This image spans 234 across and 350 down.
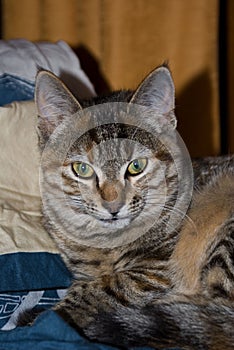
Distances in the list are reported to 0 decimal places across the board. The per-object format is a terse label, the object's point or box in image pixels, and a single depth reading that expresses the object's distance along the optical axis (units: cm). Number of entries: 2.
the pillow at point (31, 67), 69
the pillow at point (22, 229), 59
